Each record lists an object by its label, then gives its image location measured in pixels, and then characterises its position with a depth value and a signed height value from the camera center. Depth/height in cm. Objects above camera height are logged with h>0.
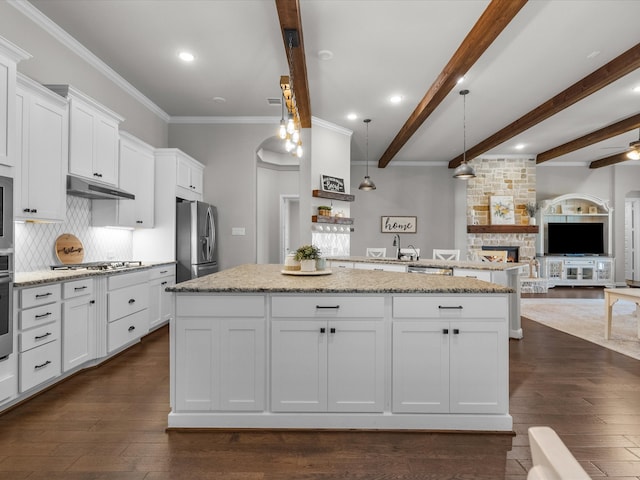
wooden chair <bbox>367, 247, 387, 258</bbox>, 652 -21
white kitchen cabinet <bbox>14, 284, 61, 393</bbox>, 238 -70
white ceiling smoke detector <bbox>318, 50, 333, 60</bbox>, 378 +203
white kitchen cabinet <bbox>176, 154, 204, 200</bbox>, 491 +95
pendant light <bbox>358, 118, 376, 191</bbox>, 647 +101
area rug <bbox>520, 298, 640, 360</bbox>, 391 -112
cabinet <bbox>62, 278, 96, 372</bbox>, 278 -71
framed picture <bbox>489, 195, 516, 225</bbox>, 817 +72
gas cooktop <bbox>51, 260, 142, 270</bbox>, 334 -28
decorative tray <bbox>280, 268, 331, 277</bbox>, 273 -26
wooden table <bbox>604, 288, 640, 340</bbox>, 373 -62
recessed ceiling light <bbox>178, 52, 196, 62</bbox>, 381 +202
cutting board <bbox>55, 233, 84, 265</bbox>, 338 -11
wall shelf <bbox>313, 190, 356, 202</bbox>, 589 +78
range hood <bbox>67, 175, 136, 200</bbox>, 315 +47
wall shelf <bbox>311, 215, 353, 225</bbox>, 581 +35
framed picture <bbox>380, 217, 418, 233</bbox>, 895 +39
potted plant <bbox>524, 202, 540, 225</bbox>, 807 +69
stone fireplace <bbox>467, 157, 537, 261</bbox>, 822 +106
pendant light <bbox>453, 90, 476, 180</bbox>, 518 +104
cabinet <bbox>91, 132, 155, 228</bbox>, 395 +60
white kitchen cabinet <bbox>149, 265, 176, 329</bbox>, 417 -70
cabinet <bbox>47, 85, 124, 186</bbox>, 316 +99
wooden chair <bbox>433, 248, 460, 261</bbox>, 561 -21
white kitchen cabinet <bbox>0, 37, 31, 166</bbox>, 229 +93
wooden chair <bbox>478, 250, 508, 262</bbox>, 662 -30
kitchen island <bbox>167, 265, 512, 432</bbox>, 207 -71
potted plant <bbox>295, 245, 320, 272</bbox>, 274 -14
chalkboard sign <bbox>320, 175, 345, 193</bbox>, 609 +100
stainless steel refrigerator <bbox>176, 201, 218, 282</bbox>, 486 -2
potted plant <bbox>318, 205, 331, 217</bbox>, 593 +50
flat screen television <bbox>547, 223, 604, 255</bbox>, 855 +7
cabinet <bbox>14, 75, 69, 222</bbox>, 261 +68
